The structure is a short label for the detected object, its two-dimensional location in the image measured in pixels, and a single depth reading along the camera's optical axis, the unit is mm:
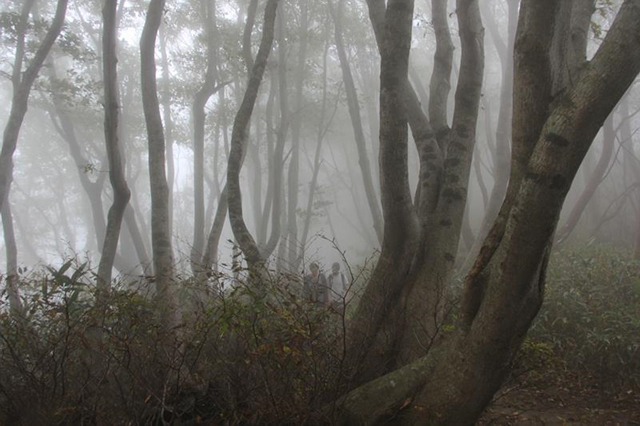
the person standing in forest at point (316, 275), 7118
